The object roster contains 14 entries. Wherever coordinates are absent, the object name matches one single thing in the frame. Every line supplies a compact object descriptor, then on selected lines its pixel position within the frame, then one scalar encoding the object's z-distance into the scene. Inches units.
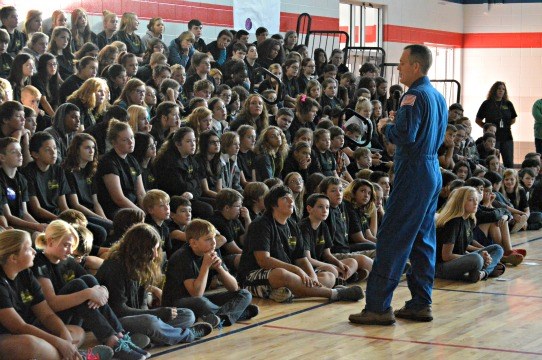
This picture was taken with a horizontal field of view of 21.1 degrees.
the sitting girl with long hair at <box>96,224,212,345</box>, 330.7
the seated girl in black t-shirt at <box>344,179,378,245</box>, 494.9
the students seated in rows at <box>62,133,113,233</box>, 428.0
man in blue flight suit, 352.6
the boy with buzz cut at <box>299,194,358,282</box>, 437.9
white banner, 834.4
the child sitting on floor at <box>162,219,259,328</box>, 361.6
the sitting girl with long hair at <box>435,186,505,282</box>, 465.1
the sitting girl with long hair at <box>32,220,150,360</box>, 311.8
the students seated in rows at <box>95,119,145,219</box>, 441.4
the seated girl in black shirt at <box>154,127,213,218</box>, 473.7
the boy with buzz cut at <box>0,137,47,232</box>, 387.7
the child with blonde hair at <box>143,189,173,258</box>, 400.3
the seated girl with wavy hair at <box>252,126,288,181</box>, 535.5
